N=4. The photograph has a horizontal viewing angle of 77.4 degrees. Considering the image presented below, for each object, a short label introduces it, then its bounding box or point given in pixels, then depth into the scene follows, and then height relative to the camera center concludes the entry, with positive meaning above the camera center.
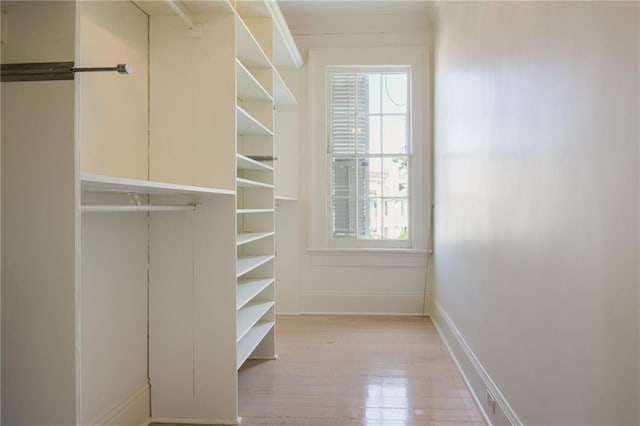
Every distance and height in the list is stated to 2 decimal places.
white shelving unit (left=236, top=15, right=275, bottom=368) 2.49 +0.09
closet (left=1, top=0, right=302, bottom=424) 1.65 +0.01
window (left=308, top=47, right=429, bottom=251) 3.99 +0.59
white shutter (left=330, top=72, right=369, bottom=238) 4.04 +0.67
